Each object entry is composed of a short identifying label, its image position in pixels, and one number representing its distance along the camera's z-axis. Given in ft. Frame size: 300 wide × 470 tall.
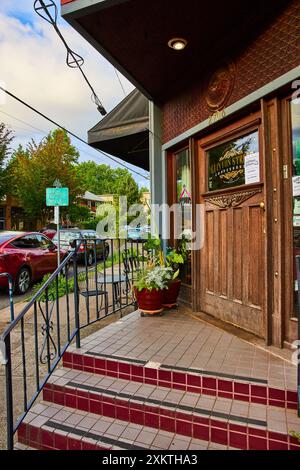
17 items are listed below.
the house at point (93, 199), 106.03
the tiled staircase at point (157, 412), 6.48
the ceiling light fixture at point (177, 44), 10.95
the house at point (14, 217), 70.64
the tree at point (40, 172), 59.00
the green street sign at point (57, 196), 23.44
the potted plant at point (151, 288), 12.00
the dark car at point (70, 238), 35.17
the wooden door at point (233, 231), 10.18
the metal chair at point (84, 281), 23.63
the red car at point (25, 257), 21.55
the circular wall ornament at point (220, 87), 10.87
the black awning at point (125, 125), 16.51
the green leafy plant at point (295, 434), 5.74
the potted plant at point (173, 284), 12.96
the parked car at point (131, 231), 38.51
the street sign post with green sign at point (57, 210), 24.22
